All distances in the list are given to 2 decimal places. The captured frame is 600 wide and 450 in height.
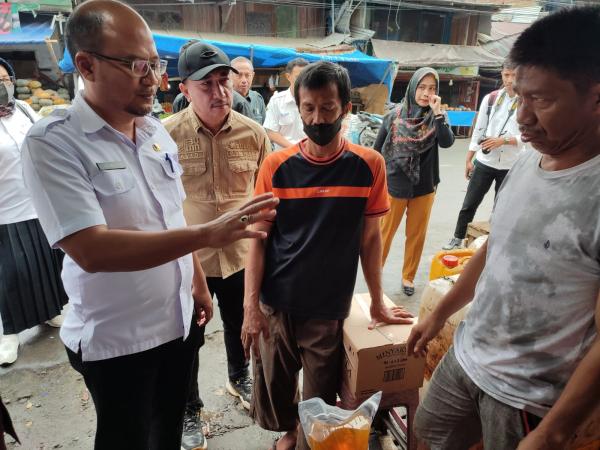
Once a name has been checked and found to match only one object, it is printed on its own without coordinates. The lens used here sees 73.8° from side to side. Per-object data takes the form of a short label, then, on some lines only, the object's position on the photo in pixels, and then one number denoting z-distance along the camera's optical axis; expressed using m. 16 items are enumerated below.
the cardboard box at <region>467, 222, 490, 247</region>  3.04
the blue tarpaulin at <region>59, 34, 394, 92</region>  9.15
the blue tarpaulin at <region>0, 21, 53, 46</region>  8.66
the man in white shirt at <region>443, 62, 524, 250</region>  3.85
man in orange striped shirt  1.59
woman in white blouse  2.50
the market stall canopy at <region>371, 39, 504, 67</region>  14.92
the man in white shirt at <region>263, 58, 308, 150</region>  4.16
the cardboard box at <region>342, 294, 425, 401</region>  1.65
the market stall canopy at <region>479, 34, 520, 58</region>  17.66
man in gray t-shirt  0.98
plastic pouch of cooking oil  1.11
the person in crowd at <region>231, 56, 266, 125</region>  4.50
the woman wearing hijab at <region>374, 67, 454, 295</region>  3.37
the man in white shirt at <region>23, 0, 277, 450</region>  1.09
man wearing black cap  2.02
